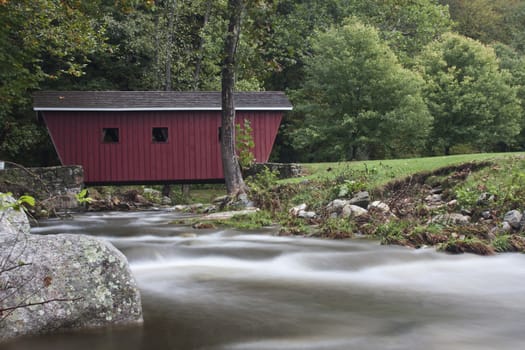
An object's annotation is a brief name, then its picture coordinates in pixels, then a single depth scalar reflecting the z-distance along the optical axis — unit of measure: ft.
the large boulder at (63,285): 13.17
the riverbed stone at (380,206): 33.76
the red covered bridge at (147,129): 63.41
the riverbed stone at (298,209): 37.92
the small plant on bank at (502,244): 24.77
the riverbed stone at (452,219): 29.22
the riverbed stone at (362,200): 35.65
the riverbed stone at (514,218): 27.25
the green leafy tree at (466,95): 89.45
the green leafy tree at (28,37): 48.47
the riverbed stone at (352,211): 33.60
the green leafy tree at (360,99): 79.41
